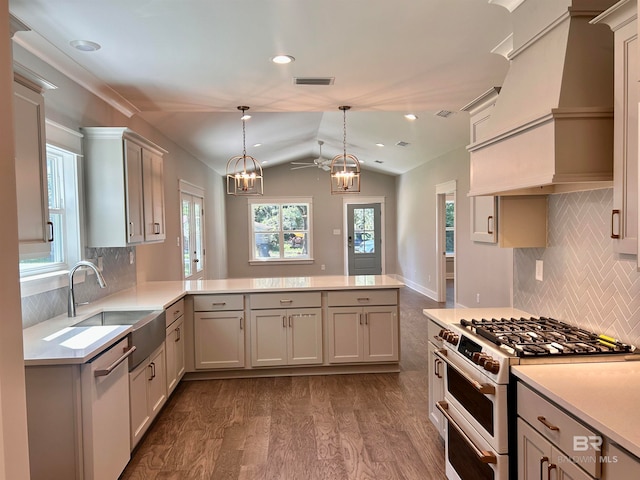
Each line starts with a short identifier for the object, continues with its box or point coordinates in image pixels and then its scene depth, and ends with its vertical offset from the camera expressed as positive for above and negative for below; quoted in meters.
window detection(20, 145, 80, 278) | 2.95 +0.20
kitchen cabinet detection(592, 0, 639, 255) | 1.45 +0.35
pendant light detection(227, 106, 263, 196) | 4.08 +0.52
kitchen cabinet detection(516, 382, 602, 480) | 1.26 -0.72
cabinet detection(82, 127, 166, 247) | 3.21 +0.36
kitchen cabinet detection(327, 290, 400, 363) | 3.89 -0.90
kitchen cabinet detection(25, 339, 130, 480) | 1.92 -0.86
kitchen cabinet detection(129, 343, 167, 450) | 2.53 -1.05
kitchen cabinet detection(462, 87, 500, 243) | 2.54 +0.16
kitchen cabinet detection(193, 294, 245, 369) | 3.80 -0.90
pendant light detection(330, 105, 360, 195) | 4.08 +0.51
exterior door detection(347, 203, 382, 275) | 10.23 -0.25
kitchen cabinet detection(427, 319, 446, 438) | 2.58 -0.97
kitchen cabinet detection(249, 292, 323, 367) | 3.84 -0.90
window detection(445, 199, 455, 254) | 10.59 -0.10
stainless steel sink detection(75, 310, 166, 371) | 2.54 -0.62
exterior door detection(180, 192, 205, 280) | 6.06 -0.06
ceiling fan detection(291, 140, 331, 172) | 6.96 +1.12
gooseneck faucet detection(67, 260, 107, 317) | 2.70 -0.40
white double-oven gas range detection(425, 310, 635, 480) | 1.70 -0.64
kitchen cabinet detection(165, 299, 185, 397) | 3.30 -0.93
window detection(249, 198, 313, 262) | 10.12 -0.02
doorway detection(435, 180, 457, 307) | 7.56 -0.38
